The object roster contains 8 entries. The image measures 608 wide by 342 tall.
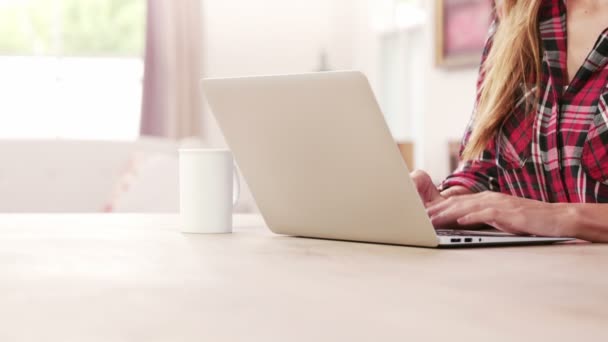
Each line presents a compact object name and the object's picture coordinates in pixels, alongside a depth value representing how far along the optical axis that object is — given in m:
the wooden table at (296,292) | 0.98
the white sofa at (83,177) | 4.27
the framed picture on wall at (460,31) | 5.60
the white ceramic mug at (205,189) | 1.75
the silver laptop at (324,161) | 1.52
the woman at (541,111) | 2.07
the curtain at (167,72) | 7.20
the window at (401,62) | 6.49
